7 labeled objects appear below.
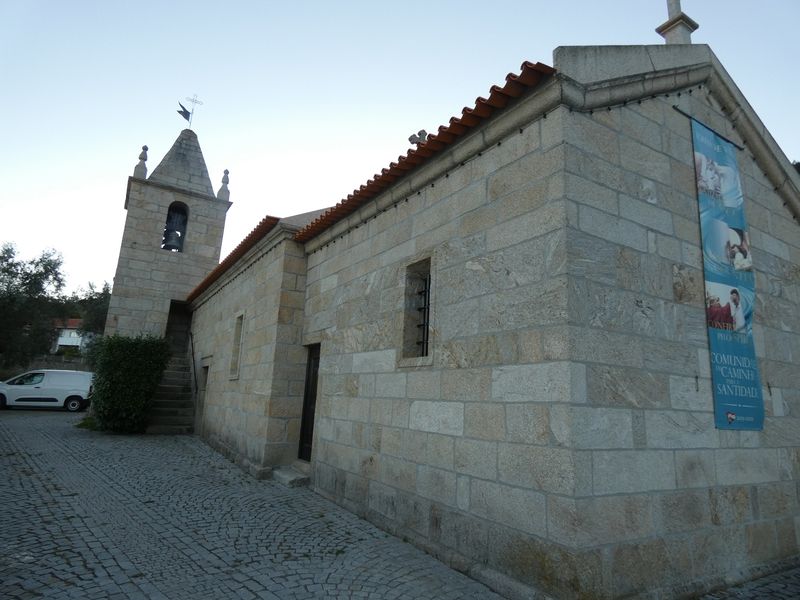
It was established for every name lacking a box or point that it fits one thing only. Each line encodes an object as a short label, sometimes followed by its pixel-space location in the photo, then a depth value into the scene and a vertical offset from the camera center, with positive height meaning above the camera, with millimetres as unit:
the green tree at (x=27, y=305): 18812 +2586
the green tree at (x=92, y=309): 26672 +3504
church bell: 14953 +4182
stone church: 3248 +432
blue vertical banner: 4129 +1087
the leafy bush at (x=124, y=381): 10500 -133
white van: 15281 -582
